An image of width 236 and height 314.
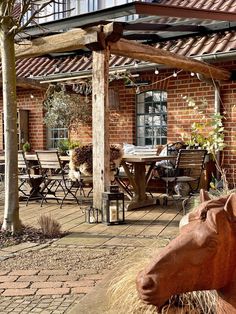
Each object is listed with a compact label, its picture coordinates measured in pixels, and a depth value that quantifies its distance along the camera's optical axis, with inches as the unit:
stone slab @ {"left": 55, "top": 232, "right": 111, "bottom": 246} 170.1
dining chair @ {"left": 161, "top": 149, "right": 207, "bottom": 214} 263.9
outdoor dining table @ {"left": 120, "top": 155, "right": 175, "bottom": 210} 253.6
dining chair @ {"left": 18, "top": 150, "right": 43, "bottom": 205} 281.0
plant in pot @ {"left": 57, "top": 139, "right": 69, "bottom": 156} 333.4
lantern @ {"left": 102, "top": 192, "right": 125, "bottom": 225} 205.2
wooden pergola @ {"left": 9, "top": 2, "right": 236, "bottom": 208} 214.2
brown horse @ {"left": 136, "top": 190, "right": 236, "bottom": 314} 41.6
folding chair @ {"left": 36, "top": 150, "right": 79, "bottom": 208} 265.9
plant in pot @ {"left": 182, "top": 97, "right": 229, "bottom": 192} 167.2
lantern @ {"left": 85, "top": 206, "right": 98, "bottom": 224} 210.4
